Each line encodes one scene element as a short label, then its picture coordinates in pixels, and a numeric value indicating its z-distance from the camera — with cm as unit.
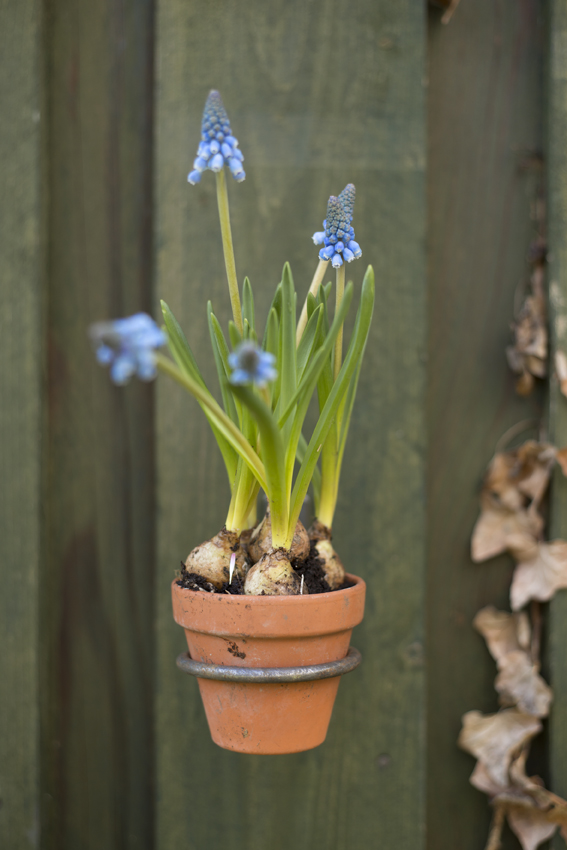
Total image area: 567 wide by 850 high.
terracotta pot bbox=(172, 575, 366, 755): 52
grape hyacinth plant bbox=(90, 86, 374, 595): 49
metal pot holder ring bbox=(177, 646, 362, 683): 52
